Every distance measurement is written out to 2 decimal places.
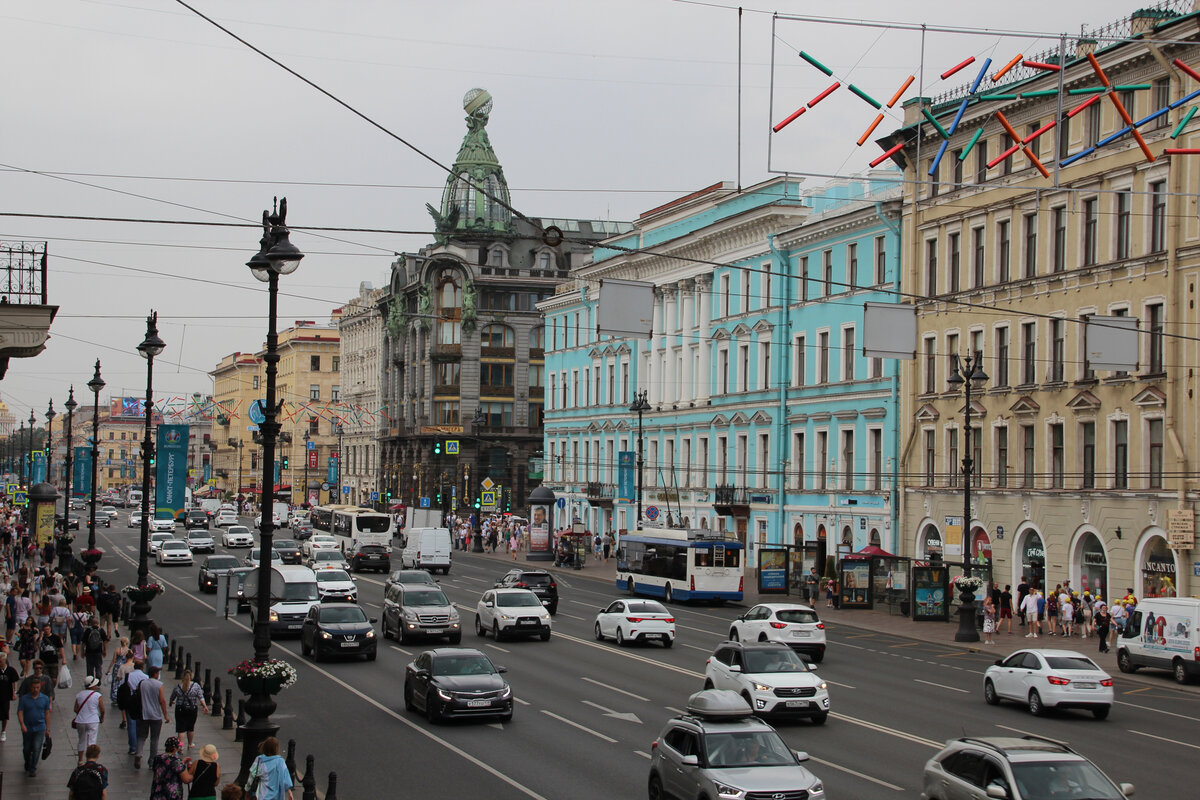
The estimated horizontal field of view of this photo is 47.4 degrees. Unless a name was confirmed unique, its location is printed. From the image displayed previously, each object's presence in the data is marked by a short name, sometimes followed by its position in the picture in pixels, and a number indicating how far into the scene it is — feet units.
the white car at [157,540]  247.70
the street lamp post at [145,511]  97.71
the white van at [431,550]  216.33
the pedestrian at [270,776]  48.67
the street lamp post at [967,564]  131.64
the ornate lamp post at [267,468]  57.31
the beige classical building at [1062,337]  137.90
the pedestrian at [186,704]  65.36
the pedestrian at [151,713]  64.44
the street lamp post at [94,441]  140.77
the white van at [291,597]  126.21
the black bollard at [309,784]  53.16
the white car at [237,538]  276.82
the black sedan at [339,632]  106.42
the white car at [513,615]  122.93
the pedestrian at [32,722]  62.44
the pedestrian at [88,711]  61.41
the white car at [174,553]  233.76
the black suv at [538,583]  151.97
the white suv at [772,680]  78.54
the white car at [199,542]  260.42
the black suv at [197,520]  353.51
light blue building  197.88
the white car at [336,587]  146.61
